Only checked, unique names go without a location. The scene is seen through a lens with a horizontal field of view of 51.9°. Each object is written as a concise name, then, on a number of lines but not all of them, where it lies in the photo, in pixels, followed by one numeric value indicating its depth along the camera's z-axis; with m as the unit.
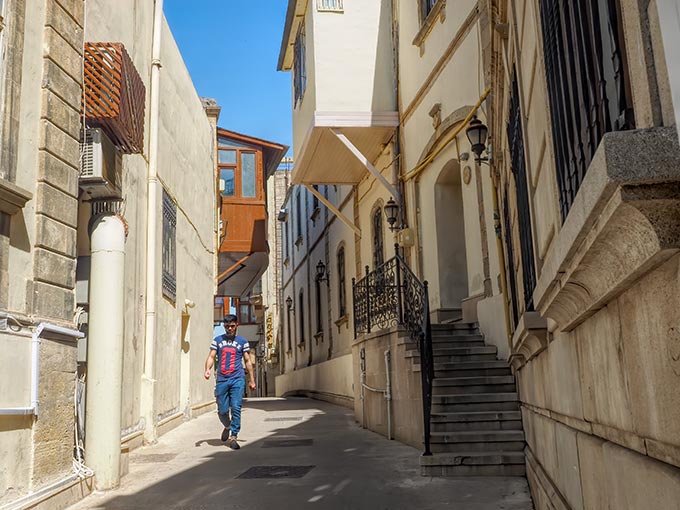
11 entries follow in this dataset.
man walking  9.09
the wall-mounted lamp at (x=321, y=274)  21.14
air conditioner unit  6.25
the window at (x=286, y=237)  30.96
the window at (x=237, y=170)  20.28
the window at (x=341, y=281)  18.94
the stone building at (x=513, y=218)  1.62
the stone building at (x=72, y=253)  4.88
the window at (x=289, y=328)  28.34
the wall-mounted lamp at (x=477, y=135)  9.08
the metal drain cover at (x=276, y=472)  6.72
